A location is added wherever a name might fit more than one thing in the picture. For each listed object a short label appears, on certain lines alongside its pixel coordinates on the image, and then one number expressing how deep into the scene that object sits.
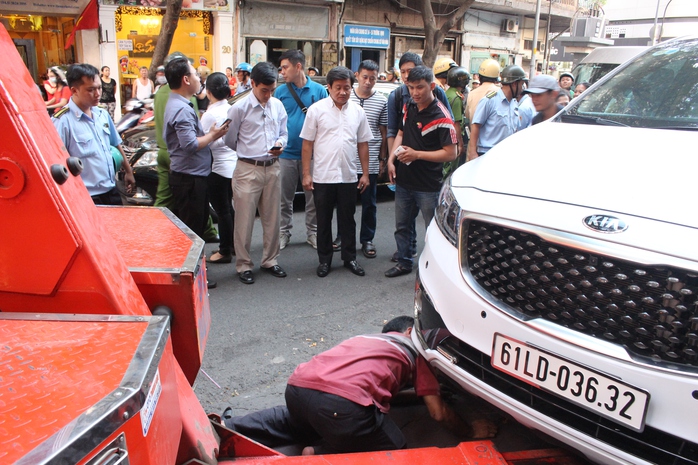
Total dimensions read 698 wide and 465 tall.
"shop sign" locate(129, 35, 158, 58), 15.77
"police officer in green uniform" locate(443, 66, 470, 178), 6.79
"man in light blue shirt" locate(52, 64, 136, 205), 4.11
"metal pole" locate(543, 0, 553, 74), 29.31
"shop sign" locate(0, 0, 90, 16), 13.84
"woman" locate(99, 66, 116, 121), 12.95
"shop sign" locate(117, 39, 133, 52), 15.18
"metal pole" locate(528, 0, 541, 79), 26.09
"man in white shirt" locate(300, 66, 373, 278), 5.13
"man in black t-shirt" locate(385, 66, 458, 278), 4.84
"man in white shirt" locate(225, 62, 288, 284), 4.98
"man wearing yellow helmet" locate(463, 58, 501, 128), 7.26
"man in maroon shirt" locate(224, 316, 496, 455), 2.40
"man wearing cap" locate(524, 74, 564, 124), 5.19
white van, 12.00
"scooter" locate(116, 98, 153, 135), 8.84
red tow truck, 1.21
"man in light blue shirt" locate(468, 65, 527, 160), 5.90
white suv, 1.72
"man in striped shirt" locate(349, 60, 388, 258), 5.95
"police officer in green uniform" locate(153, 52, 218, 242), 4.95
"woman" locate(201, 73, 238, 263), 5.38
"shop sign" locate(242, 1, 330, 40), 17.56
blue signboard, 20.20
